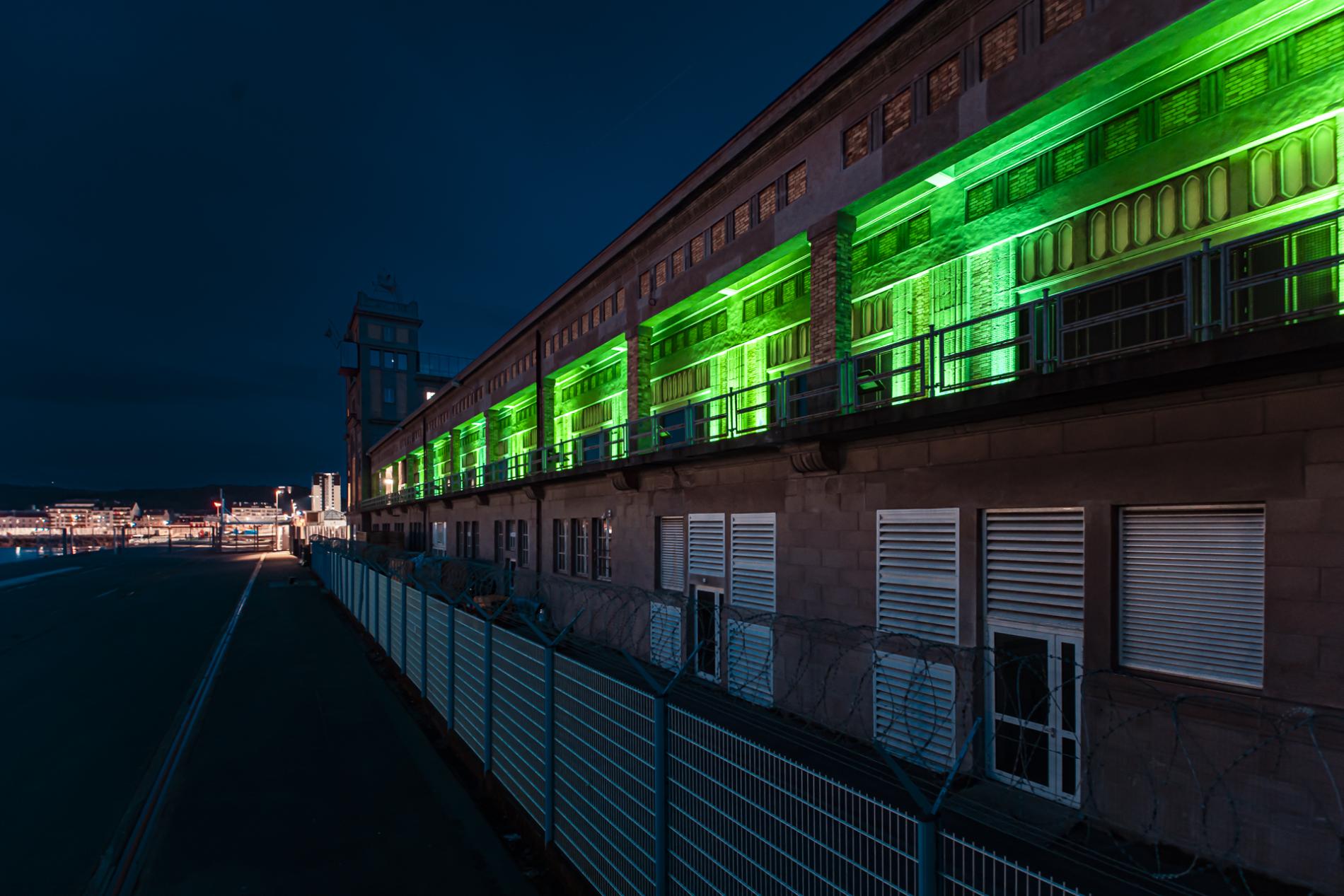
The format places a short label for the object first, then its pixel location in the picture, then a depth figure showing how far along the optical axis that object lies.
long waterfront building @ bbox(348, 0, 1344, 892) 6.62
